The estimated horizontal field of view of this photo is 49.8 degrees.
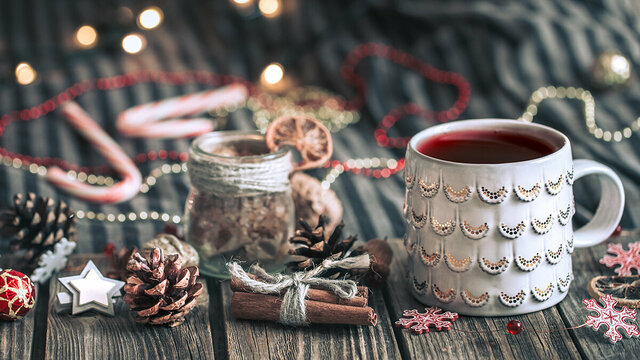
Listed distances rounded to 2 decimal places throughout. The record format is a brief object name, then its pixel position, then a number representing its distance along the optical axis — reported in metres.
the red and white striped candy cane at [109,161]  1.20
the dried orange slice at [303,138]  0.83
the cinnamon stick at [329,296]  0.72
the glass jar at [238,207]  0.79
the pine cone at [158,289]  0.70
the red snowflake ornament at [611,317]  0.67
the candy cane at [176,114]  1.39
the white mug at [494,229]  0.68
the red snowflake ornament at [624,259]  0.79
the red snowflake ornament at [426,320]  0.70
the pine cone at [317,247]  0.76
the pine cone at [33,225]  0.85
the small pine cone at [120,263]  0.80
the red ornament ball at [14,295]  0.70
